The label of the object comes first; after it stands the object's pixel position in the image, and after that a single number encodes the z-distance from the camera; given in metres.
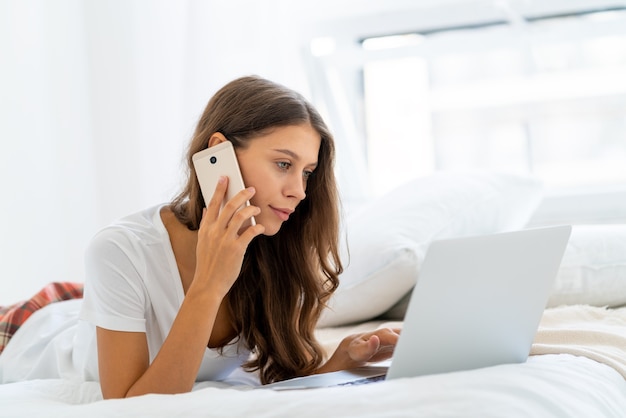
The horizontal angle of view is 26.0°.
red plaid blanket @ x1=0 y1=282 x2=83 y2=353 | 3.06
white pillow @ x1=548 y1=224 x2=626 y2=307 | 2.92
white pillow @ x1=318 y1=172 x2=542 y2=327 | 2.92
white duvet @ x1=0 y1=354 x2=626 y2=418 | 1.79
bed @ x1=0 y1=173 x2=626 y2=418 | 1.83
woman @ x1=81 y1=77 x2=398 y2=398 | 2.29
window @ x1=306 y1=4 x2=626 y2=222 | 4.55
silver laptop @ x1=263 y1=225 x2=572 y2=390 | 1.92
